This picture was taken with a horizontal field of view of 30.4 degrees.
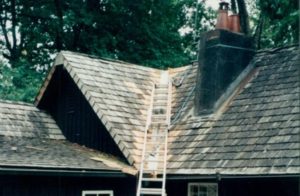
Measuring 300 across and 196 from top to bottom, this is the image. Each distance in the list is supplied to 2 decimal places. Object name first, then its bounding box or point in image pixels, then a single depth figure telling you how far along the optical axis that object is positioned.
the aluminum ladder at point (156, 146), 13.59
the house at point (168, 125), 12.26
